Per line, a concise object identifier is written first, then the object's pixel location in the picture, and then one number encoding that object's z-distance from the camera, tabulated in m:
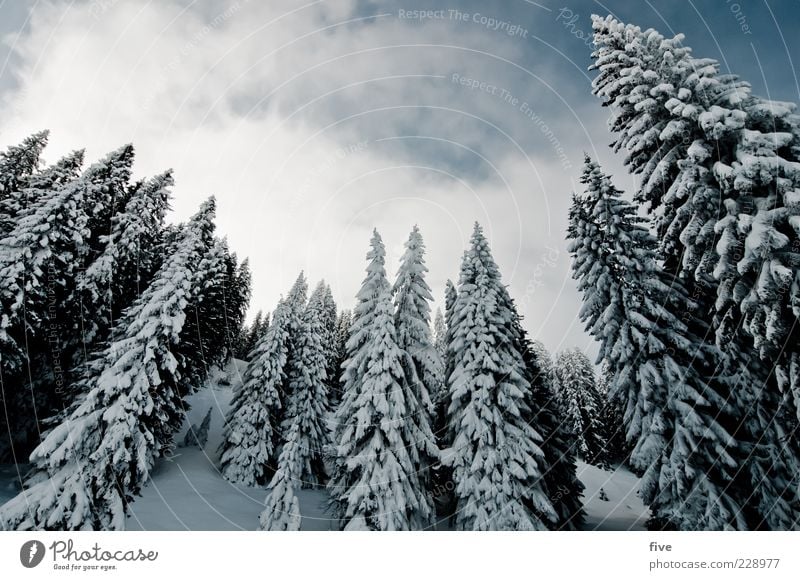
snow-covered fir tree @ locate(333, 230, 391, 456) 17.02
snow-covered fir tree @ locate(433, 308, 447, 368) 65.46
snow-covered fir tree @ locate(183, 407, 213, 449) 30.91
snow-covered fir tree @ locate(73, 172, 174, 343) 16.19
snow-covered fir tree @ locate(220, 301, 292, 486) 26.05
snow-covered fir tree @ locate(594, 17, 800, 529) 7.80
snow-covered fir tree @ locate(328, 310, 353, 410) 42.69
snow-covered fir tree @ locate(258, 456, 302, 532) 14.75
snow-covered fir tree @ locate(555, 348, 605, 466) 38.97
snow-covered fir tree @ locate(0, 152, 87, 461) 13.50
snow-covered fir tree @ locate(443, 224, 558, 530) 14.73
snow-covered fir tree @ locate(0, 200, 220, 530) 11.36
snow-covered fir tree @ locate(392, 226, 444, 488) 16.03
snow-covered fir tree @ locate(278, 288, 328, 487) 27.77
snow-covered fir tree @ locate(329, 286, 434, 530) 14.02
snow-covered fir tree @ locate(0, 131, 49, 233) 16.64
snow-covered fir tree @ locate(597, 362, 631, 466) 41.16
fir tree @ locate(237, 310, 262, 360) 62.97
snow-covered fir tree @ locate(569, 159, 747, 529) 10.88
